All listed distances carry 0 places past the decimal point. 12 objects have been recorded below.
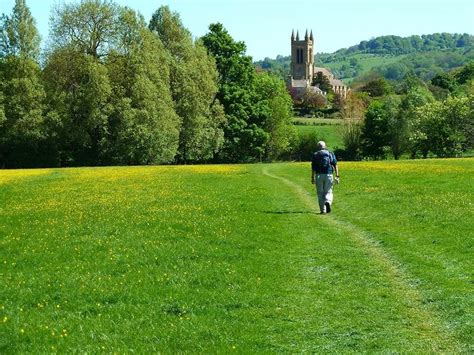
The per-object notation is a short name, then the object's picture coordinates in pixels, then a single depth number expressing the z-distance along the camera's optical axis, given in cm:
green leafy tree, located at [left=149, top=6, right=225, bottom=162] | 7619
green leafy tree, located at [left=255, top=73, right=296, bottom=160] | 9519
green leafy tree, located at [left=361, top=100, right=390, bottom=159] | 10362
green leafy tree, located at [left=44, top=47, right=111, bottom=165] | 6781
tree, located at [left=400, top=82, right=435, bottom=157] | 9512
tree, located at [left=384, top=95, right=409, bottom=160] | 9975
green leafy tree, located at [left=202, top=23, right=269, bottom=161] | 8538
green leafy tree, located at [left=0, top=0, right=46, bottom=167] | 6856
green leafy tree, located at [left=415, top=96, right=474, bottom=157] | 9212
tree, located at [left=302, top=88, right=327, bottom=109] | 18619
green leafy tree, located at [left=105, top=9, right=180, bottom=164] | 6875
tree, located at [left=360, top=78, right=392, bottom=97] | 19305
